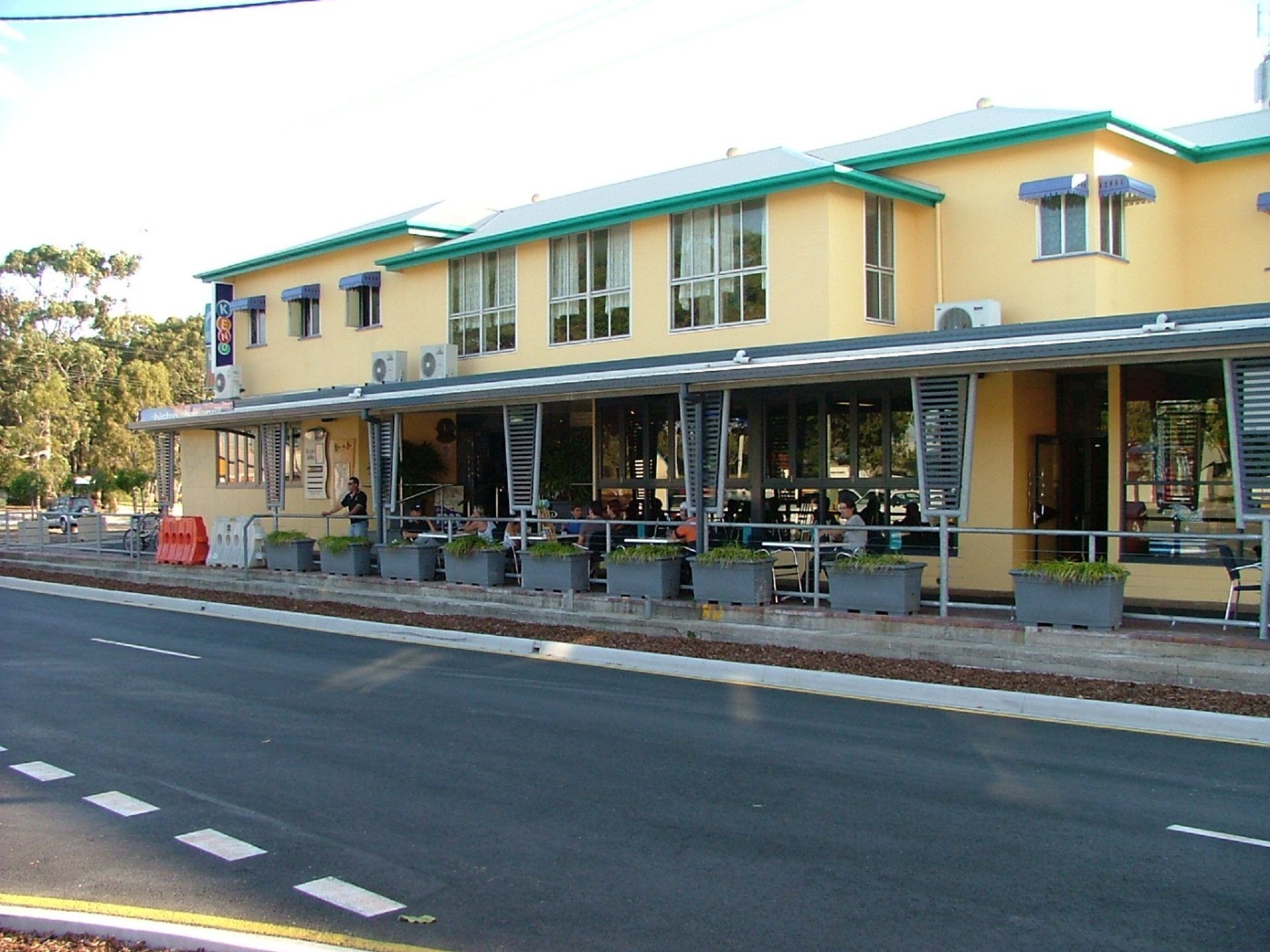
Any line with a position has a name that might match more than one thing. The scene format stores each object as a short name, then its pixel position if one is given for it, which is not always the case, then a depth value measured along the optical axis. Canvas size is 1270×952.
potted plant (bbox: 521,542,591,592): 16.55
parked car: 38.01
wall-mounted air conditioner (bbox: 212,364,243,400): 28.52
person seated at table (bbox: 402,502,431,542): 22.75
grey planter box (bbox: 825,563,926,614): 13.43
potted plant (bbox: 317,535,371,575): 19.92
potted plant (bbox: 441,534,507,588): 17.66
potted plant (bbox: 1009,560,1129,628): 11.88
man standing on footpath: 21.89
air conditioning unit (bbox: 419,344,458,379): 23.06
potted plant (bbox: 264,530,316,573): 21.31
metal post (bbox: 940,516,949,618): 13.06
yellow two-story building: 15.15
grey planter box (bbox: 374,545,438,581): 18.72
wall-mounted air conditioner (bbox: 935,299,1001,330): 16.72
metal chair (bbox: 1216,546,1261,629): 11.94
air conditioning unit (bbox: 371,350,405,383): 23.98
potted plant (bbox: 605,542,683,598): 15.52
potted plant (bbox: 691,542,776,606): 14.65
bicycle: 25.52
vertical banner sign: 29.05
